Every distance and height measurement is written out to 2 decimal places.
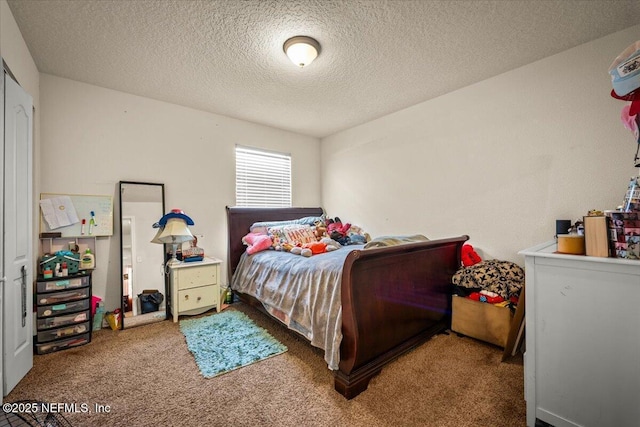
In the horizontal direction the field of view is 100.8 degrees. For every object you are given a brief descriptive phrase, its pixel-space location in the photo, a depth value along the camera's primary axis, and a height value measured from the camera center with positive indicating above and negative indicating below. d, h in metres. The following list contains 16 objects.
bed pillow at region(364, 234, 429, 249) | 2.17 -0.23
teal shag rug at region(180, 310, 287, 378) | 2.04 -1.12
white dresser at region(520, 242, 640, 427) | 1.14 -0.60
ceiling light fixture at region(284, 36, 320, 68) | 2.07 +1.34
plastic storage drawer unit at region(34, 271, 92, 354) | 2.20 -0.79
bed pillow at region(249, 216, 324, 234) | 3.63 -0.10
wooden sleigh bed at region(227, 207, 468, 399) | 1.71 -0.69
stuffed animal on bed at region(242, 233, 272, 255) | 3.27 -0.33
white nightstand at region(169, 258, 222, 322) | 2.90 -0.78
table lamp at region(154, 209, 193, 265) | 2.81 -0.10
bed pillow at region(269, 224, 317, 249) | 3.28 -0.24
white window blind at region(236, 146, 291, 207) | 3.91 +0.60
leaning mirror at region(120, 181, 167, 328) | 2.88 -0.44
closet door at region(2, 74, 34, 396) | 1.68 -0.11
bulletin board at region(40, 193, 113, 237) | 2.54 +0.06
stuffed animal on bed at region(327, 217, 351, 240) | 3.62 -0.19
